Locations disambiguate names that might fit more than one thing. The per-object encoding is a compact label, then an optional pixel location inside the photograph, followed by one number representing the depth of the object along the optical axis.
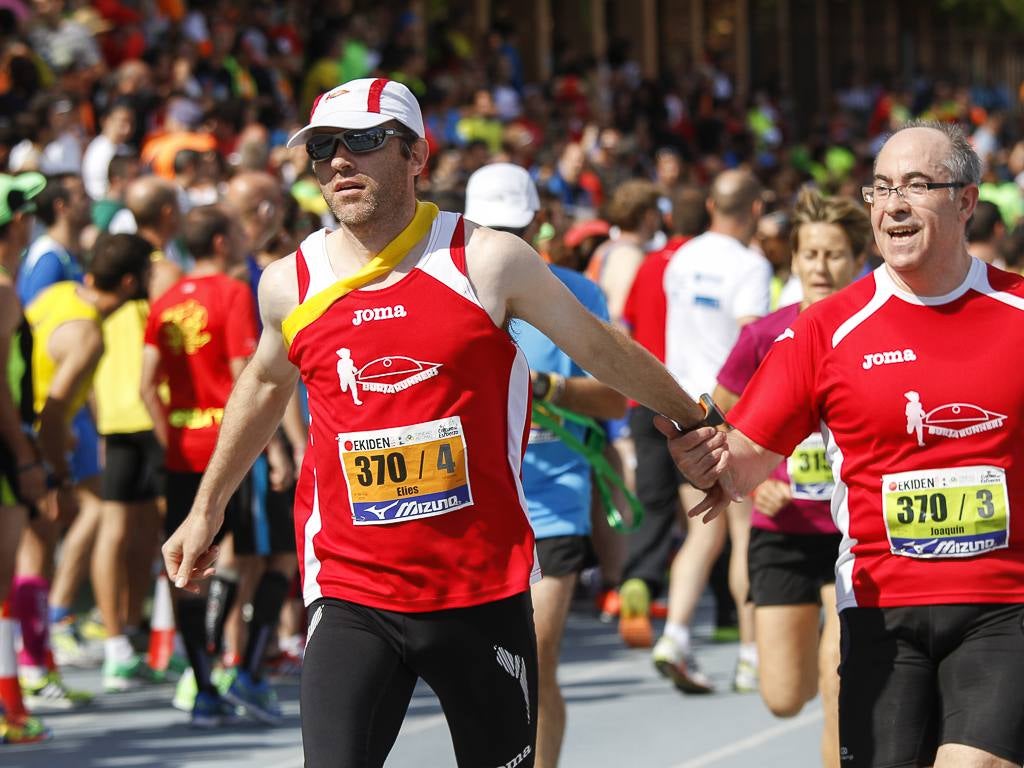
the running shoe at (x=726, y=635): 21.11
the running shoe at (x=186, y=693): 17.36
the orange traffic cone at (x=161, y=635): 18.83
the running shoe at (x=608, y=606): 22.48
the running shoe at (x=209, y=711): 16.62
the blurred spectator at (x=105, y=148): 26.59
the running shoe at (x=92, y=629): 20.87
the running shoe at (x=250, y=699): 16.92
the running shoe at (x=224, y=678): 17.07
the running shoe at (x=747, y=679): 18.25
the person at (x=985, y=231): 18.50
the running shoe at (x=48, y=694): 17.45
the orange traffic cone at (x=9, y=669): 15.61
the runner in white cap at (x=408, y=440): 8.95
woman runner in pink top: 13.12
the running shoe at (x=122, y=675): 18.36
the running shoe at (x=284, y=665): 19.25
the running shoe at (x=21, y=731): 15.85
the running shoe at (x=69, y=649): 19.72
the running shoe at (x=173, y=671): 18.84
